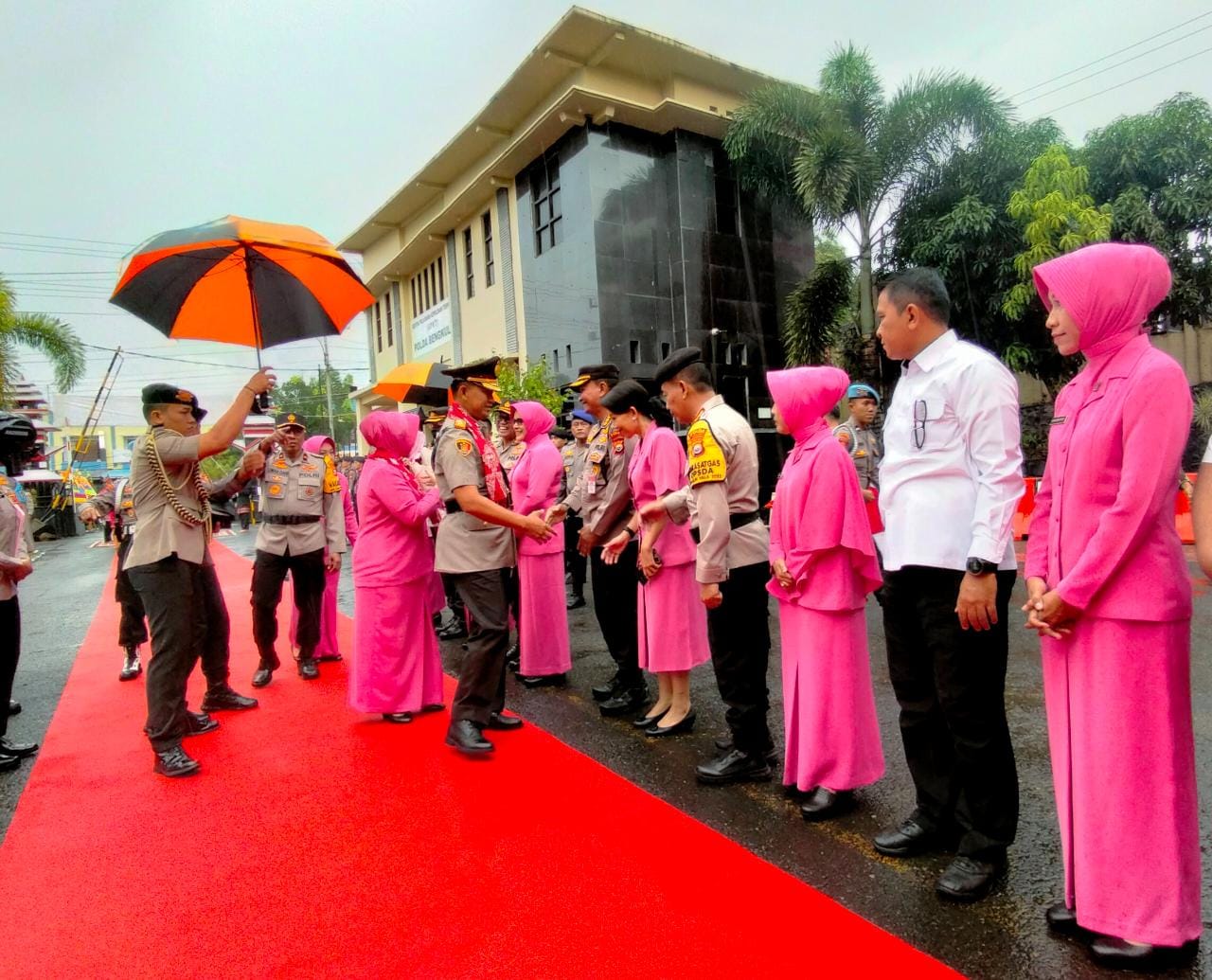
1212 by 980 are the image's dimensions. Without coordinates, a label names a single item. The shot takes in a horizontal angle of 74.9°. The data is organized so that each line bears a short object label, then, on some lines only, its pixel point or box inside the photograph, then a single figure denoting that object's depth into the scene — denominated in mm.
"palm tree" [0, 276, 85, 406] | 20125
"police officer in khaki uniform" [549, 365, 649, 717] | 4418
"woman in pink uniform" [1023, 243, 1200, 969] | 1974
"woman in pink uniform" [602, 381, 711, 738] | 3986
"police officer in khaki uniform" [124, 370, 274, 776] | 3857
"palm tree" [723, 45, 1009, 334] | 14414
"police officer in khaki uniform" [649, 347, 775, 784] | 3346
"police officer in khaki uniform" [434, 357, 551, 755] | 3824
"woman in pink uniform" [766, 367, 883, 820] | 2994
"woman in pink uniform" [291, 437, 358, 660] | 6102
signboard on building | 23522
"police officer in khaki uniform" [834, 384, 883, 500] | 6391
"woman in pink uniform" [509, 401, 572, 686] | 5129
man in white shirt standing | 2350
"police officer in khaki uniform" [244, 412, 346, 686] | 5473
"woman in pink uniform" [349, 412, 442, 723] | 4391
